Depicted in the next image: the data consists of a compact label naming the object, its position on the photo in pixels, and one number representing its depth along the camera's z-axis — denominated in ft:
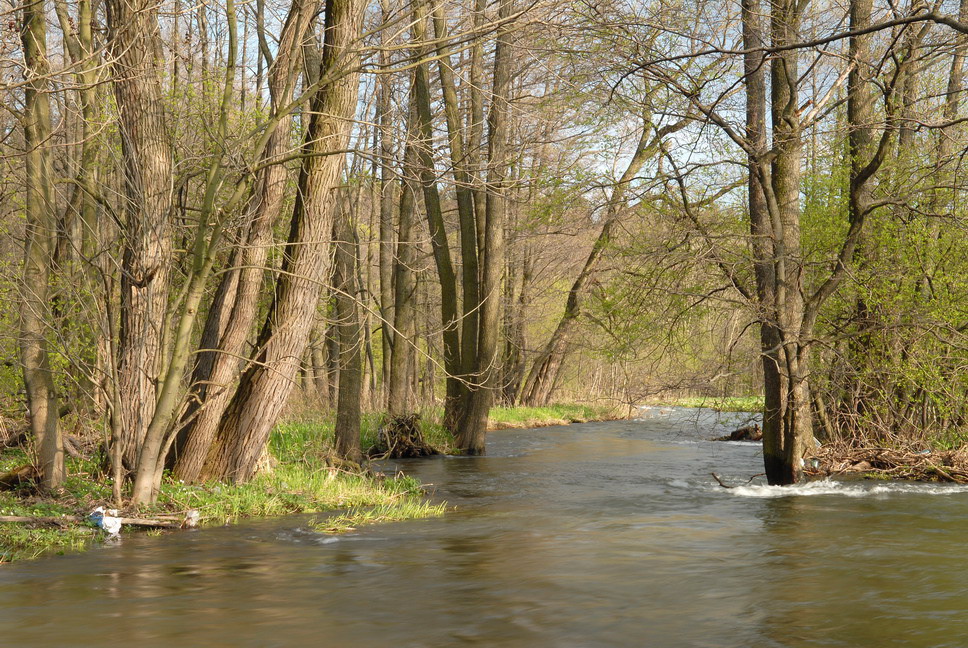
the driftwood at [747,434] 81.92
